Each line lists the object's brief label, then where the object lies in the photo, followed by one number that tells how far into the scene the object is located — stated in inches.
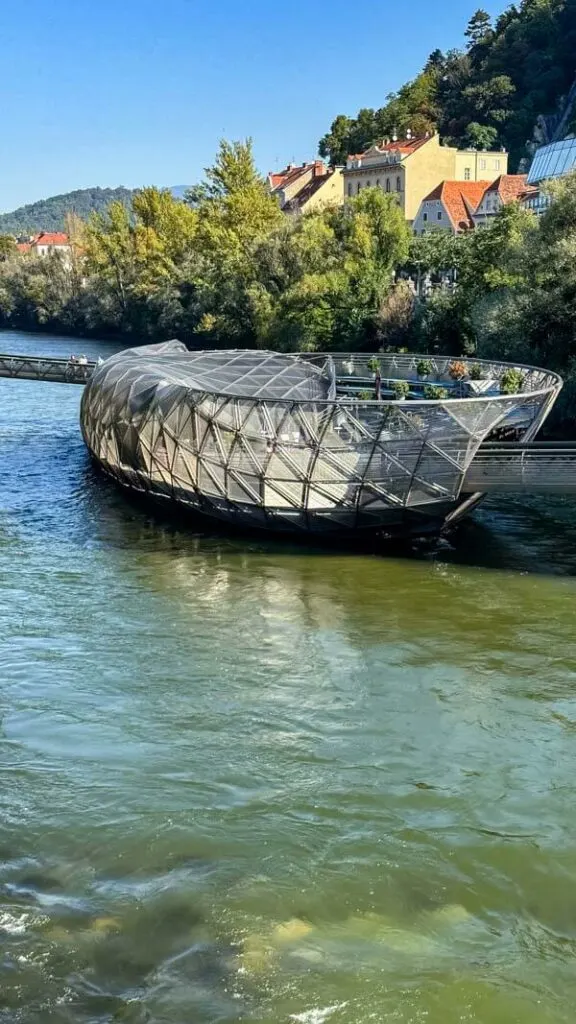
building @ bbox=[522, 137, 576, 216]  3924.7
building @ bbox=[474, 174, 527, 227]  3693.4
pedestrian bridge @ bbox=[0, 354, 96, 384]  1916.8
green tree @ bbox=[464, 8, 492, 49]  6565.5
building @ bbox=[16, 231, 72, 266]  4501.0
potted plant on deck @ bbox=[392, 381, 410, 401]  1171.3
